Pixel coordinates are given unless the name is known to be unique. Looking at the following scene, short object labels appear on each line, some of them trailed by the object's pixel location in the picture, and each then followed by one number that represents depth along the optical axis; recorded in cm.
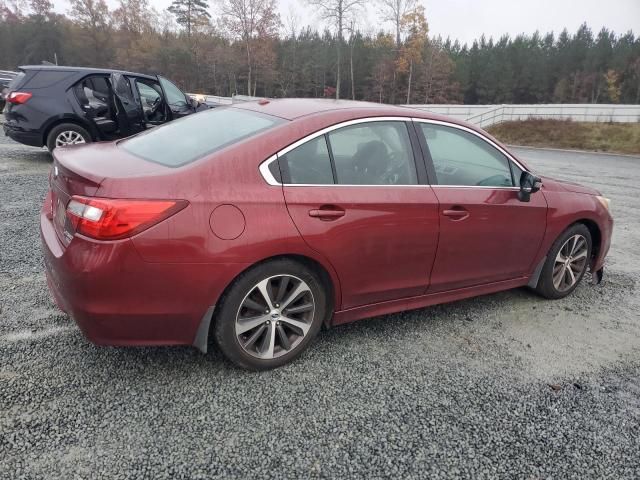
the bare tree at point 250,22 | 4103
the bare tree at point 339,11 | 3569
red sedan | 231
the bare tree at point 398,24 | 4072
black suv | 791
